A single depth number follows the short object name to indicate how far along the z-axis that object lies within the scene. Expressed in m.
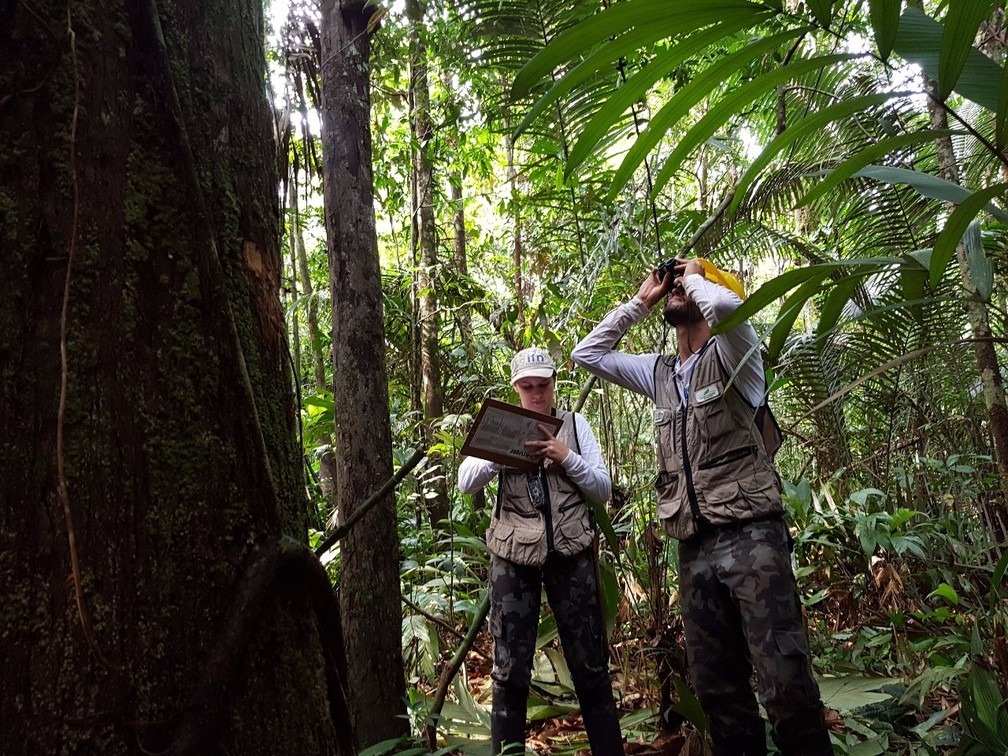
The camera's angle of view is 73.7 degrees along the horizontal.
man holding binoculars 2.12
